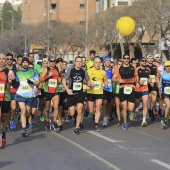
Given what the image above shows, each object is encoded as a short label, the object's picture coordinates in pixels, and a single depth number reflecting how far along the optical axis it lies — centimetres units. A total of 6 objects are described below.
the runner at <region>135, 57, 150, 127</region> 1820
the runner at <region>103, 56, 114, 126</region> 1866
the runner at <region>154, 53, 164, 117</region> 2047
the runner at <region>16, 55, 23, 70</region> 1886
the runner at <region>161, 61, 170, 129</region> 1773
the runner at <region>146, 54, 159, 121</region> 1942
